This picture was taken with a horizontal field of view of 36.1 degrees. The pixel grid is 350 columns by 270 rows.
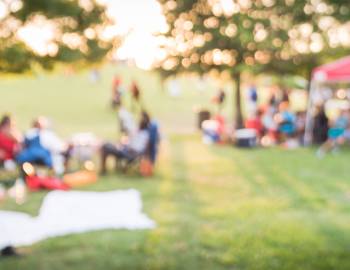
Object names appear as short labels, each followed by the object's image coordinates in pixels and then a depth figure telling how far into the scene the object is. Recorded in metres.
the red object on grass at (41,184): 10.88
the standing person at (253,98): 21.92
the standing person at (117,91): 19.52
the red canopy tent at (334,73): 15.65
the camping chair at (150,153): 12.47
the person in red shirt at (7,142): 11.07
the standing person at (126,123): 14.62
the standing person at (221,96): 21.72
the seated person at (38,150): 11.16
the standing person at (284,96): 22.42
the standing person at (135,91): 13.98
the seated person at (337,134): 15.79
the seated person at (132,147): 12.51
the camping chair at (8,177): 7.05
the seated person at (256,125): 18.92
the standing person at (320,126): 18.03
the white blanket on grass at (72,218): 7.72
